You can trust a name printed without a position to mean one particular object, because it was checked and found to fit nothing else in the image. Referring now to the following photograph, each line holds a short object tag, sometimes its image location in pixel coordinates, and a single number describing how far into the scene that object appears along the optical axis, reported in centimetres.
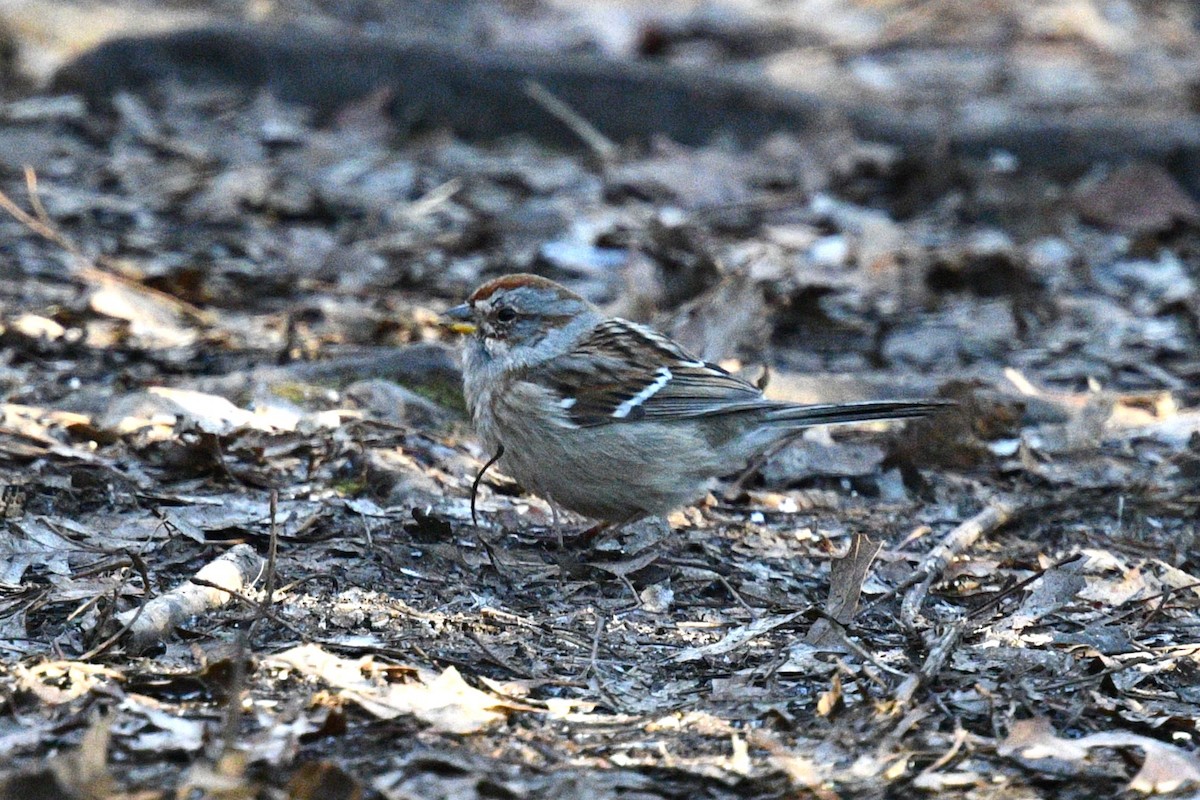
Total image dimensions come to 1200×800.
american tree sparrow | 896
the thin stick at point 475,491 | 805
